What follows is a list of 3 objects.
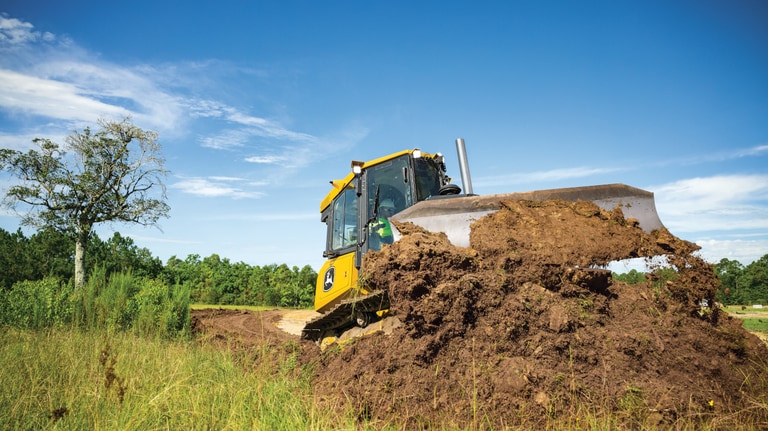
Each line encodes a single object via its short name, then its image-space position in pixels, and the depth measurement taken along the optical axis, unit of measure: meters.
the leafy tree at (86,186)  22.69
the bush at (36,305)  8.40
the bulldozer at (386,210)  4.52
